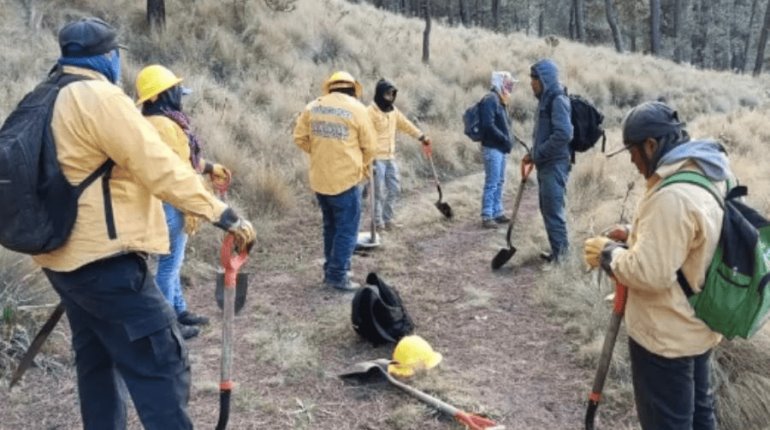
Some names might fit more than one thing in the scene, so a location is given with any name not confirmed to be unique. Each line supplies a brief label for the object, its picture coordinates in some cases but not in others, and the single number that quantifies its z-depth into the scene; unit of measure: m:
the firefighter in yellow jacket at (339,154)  6.48
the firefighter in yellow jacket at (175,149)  4.83
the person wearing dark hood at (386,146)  8.40
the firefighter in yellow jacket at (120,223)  2.98
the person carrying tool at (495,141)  8.64
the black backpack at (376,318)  5.38
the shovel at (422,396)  4.22
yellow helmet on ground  4.93
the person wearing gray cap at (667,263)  2.97
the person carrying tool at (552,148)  6.59
